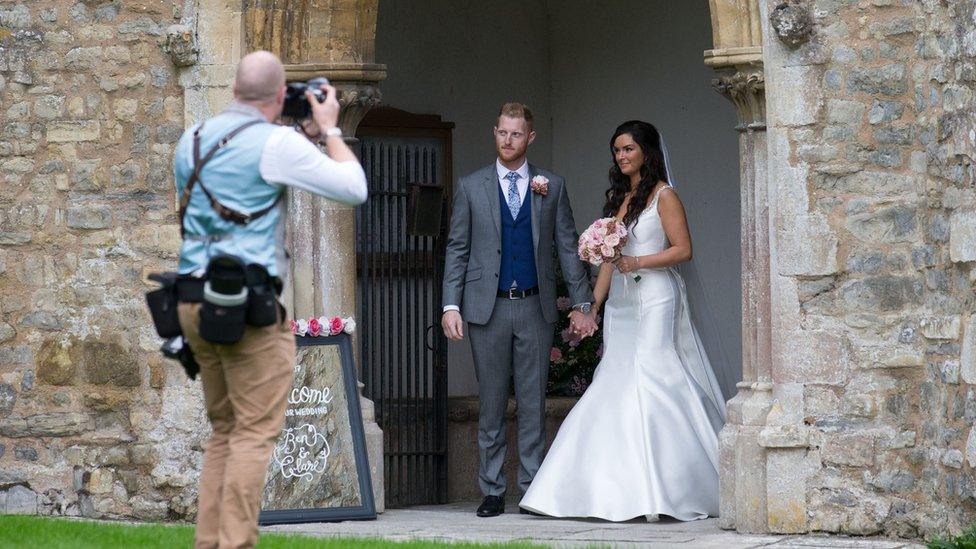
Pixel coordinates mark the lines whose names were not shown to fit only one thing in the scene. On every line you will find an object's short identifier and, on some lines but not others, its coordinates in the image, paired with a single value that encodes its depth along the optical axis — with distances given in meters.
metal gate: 15.89
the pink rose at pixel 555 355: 17.54
